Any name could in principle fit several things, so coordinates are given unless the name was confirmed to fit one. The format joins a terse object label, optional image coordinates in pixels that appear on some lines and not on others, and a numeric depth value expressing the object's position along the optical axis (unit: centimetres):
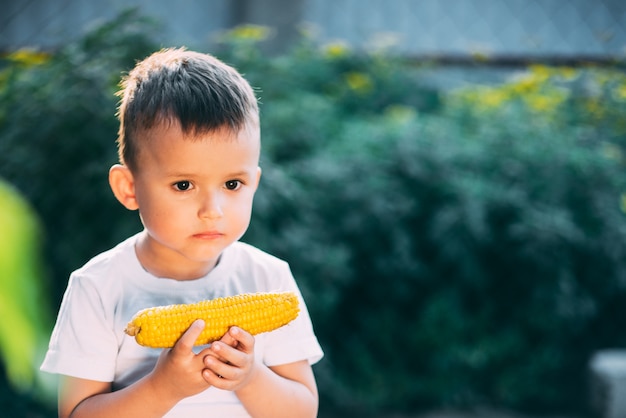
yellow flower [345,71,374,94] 497
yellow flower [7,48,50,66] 371
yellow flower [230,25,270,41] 420
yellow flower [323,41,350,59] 511
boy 154
